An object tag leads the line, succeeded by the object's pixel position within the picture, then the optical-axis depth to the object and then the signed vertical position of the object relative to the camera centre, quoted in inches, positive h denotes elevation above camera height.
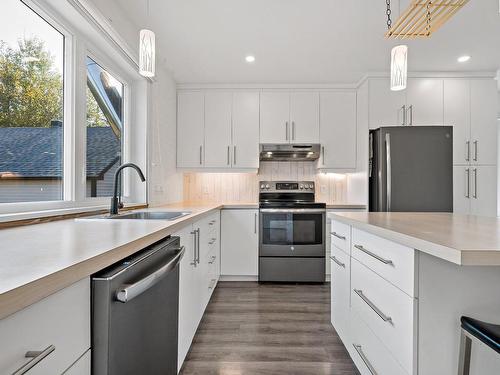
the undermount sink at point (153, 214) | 83.6 -7.9
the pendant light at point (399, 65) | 71.7 +27.7
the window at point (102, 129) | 88.7 +17.6
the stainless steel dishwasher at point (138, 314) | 30.3 -15.0
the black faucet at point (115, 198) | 76.9 -3.0
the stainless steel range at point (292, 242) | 141.2 -24.8
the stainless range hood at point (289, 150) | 152.3 +17.5
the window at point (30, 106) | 57.5 +16.1
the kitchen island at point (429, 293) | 39.6 -14.6
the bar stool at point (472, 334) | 35.6 -17.2
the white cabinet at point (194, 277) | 67.3 -23.9
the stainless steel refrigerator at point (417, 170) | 126.3 +6.9
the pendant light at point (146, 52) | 65.9 +28.0
